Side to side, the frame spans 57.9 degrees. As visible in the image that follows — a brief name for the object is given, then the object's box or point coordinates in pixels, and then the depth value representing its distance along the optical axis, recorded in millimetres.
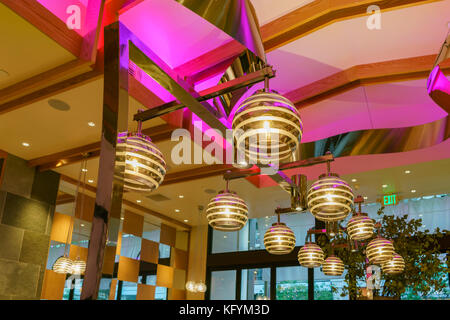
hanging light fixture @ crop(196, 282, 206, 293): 8833
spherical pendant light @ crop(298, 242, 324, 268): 4941
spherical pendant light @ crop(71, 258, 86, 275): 6289
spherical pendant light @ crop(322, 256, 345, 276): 5332
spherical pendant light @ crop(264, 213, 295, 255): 4047
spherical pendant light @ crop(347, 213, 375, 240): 4156
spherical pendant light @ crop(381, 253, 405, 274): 4953
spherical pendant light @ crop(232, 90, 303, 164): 1735
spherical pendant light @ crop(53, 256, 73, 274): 6398
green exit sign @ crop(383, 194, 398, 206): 7696
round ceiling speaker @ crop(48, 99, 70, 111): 4619
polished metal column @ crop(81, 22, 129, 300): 1055
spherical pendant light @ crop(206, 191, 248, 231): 2928
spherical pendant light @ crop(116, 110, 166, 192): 1809
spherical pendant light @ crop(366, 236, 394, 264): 4695
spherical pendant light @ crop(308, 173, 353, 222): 2734
